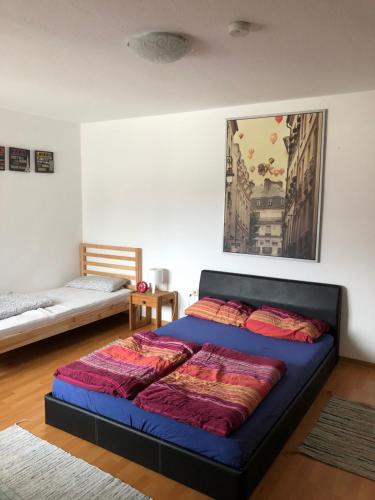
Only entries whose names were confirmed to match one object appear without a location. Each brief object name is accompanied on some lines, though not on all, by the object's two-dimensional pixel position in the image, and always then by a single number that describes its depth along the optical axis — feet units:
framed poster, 11.84
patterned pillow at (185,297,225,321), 12.47
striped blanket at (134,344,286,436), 6.86
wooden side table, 14.10
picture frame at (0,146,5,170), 13.60
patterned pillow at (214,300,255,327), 11.99
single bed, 11.37
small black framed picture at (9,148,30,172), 13.92
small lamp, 14.56
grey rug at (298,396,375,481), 7.52
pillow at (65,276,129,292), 15.17
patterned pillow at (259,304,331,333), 11.30
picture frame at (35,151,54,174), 14.82
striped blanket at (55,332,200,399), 7.97
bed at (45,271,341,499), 6.49
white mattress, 11.30
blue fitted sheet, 6.56
